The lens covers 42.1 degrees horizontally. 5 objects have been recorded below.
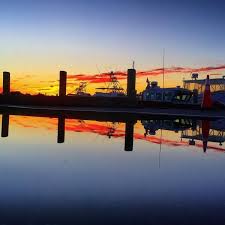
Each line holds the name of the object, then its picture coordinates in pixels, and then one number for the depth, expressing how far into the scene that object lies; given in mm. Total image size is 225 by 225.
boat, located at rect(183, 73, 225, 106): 34006
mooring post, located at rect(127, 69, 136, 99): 21483
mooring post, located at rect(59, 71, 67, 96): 23671
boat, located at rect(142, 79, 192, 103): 35444
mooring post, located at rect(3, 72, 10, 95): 26388
